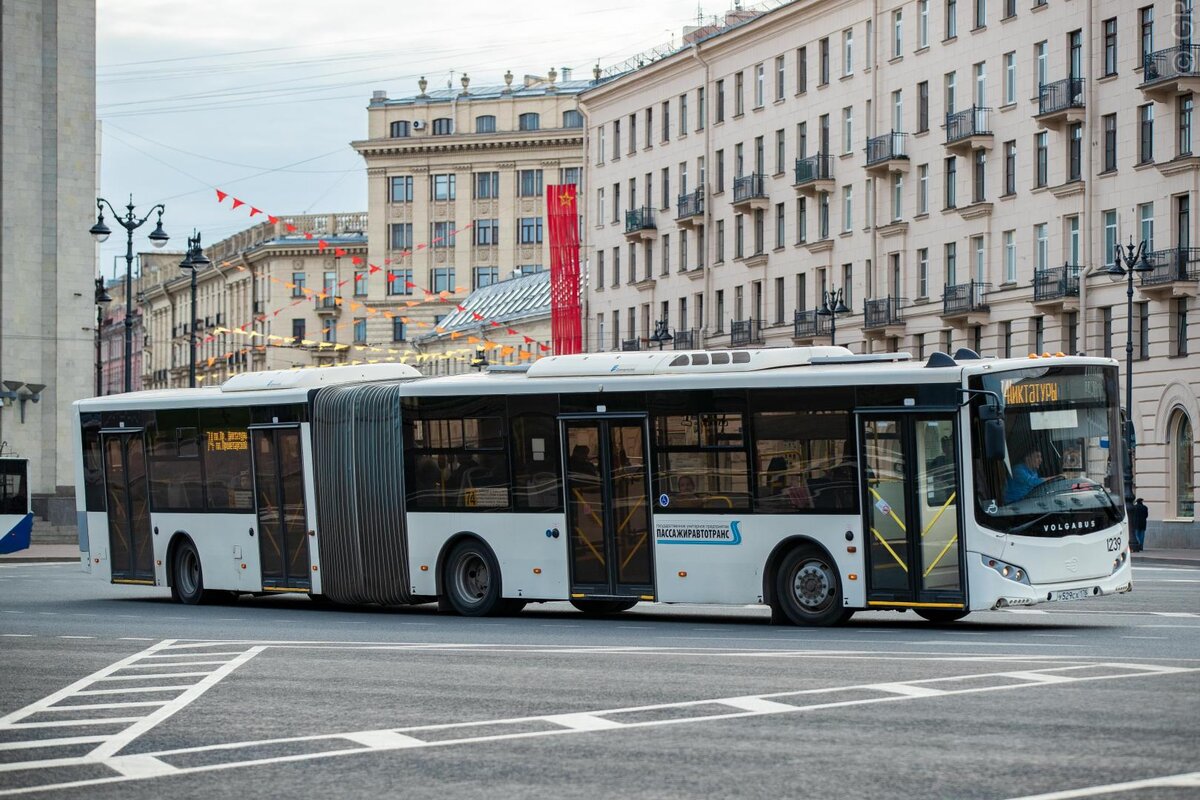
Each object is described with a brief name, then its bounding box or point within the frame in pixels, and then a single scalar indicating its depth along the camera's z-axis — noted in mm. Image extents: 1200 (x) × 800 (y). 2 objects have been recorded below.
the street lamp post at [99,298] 70312
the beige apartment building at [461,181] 123875
